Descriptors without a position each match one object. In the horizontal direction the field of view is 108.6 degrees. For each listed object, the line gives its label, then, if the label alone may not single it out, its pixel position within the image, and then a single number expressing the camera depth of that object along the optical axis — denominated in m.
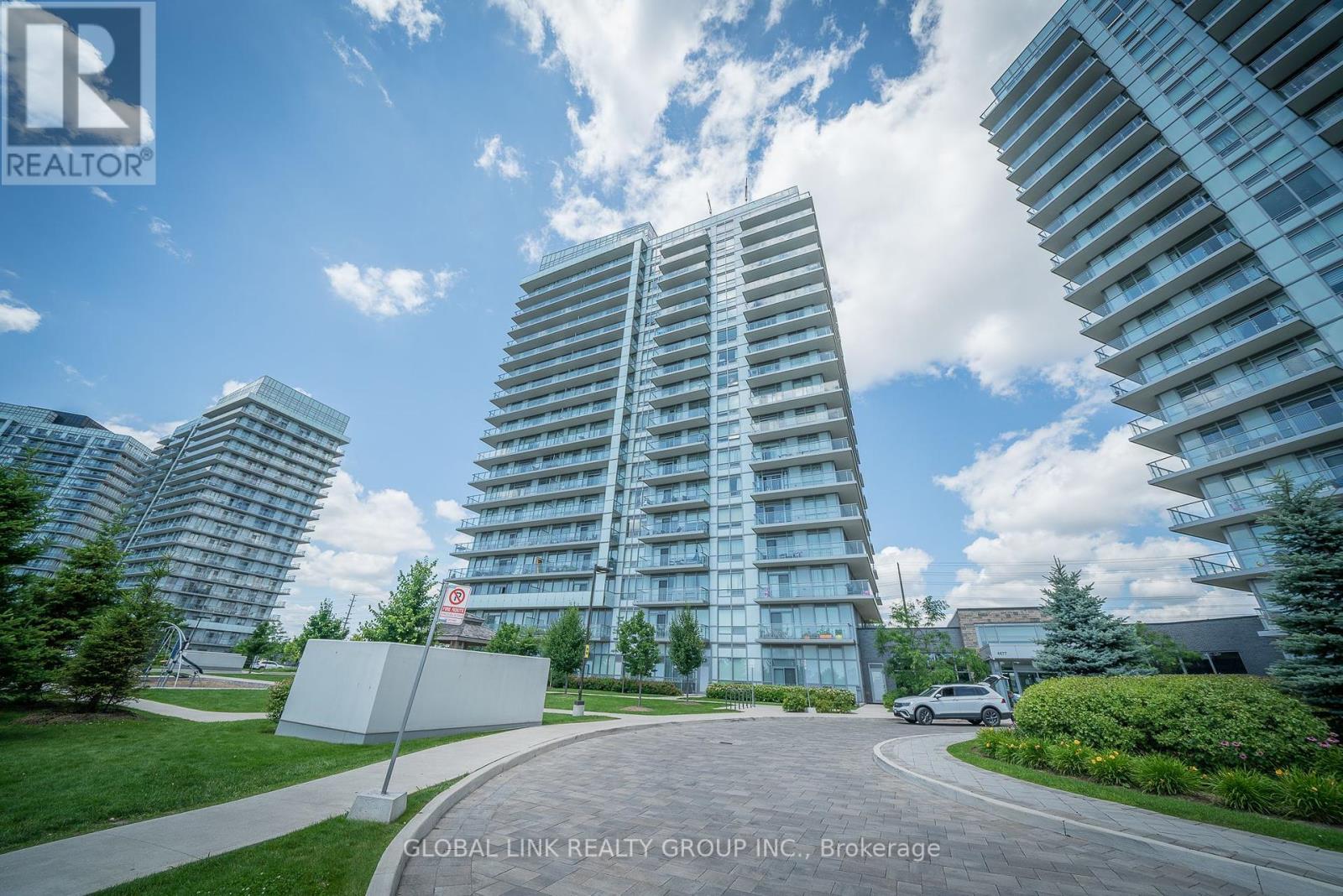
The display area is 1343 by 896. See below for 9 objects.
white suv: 22.30
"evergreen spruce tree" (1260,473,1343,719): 11.41
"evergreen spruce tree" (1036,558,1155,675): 18.08
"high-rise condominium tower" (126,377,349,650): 76.31
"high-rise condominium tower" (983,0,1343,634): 22.56
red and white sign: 7.60
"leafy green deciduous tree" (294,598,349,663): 31.71
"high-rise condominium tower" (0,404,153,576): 89.62
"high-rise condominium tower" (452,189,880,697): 38.59
